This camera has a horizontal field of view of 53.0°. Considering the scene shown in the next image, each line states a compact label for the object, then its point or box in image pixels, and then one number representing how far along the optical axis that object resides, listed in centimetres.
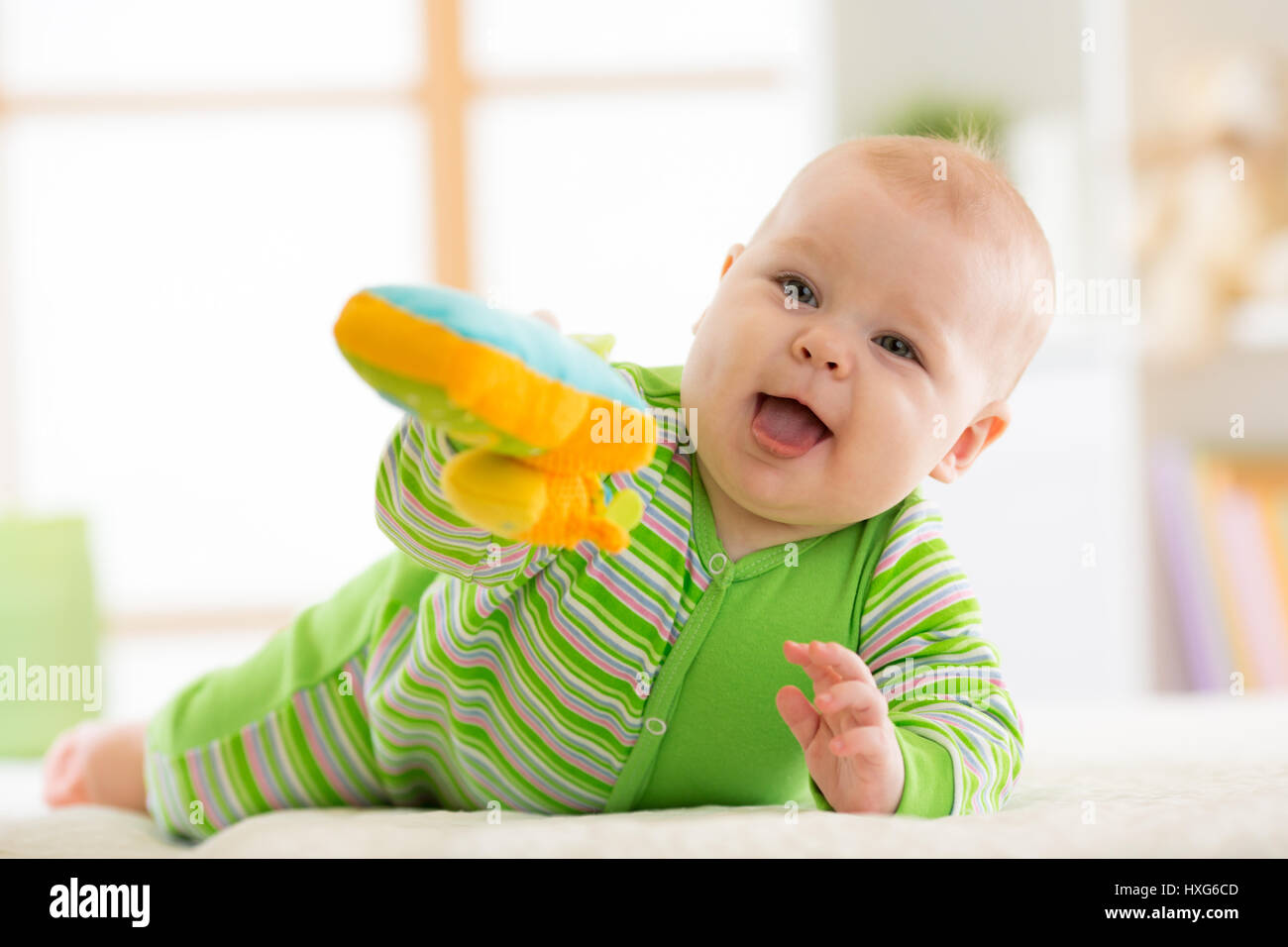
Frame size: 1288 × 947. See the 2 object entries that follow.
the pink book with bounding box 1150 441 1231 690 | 236
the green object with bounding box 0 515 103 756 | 142
